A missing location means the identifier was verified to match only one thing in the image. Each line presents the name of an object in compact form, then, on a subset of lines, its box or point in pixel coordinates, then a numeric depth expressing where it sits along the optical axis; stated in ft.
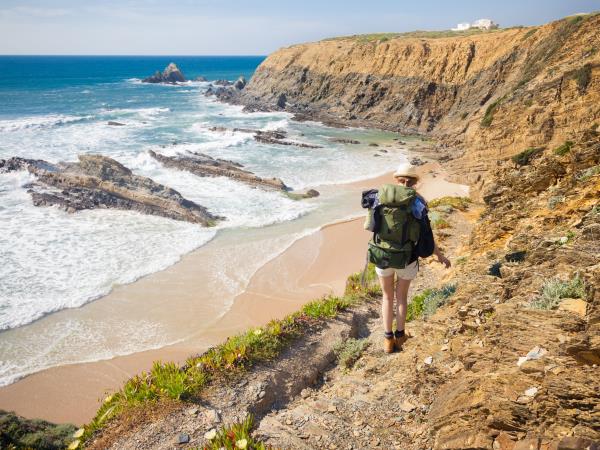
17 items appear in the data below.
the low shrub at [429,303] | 21.48
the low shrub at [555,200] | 24.88
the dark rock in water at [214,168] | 83.71
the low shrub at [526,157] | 42.58
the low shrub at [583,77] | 61.05
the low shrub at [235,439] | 13.69
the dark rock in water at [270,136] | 126.93
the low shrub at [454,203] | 52.06
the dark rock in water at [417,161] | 103.42
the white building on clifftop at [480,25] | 232.43
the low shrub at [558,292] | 13.50
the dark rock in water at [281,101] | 203.06
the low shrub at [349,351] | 20.49
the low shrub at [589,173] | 24.64
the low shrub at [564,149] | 32.50
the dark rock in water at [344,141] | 129.95
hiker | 14.78
